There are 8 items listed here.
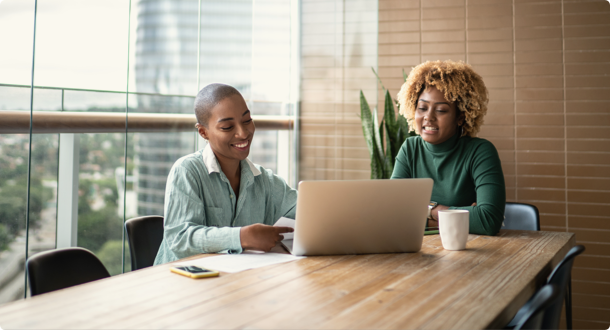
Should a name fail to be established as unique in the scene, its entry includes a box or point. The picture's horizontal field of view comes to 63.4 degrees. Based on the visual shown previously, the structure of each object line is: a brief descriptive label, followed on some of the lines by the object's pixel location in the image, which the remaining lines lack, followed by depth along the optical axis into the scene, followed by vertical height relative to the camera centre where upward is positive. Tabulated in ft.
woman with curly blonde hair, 7.26 +0.66
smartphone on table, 3.99 -0.81
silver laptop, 4.53 -0.38
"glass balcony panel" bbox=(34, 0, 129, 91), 6.47 +1.79
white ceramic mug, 5.08 -0.54
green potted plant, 10.93 +0.92
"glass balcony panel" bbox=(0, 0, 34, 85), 5.98 +1.62
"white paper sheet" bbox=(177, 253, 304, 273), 4.33 -0.80
